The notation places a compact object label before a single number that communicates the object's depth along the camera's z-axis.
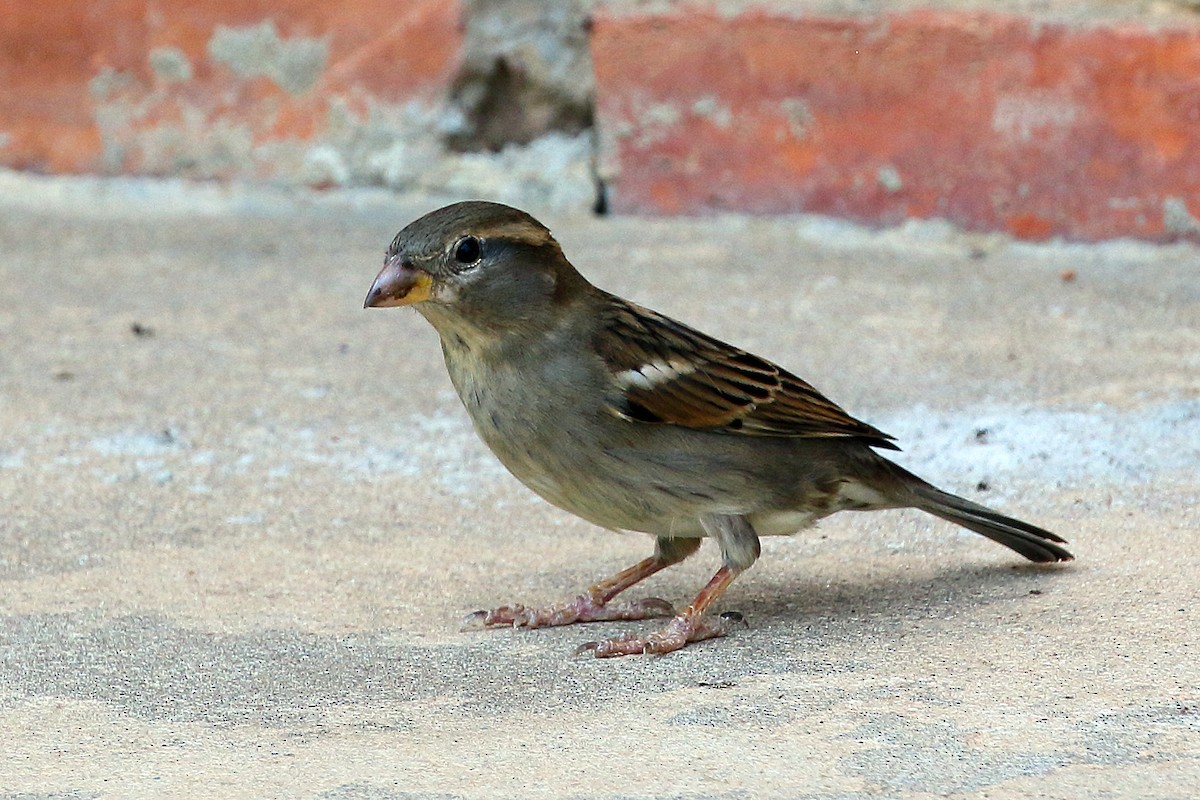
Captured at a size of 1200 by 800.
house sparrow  6.93
